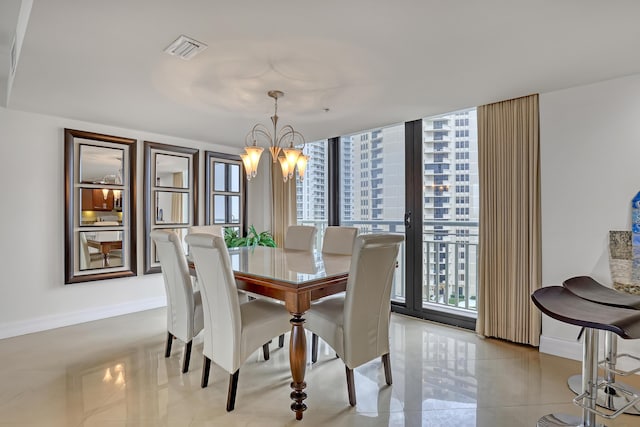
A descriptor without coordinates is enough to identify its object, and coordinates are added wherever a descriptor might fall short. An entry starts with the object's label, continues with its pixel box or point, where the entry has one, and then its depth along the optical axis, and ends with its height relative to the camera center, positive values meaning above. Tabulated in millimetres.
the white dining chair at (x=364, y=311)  2098 -631
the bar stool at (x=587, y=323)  1530 -489
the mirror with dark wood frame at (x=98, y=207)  3795 +100
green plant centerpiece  4984 -351
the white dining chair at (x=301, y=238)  3745 -252
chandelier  2752 +471
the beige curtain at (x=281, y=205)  5312 +161
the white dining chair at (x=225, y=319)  2092 -690
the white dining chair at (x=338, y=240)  3398 -253
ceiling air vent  2059 +1052
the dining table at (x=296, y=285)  2061 -445
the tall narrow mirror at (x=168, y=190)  4406 +335
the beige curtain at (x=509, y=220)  3059 -46
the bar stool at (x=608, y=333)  1968 -762
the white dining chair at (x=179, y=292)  2605 -610
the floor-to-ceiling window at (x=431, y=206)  3773 +104
